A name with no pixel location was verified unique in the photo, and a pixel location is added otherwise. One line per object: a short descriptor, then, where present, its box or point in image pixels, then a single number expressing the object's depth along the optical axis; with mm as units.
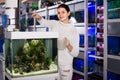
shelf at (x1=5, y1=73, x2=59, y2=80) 1955
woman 2361
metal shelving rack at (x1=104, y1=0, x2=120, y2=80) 4000
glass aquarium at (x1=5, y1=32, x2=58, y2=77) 1885
